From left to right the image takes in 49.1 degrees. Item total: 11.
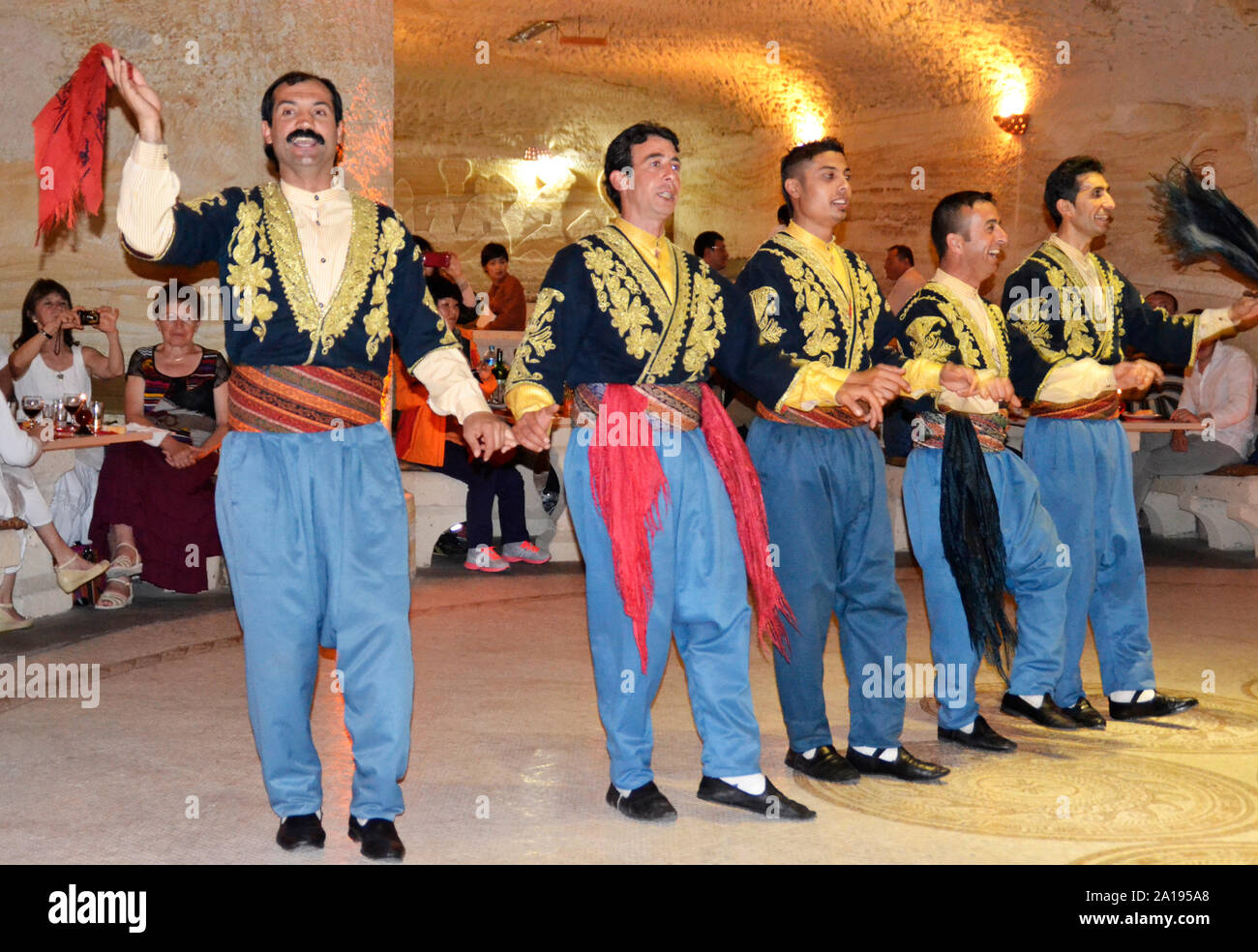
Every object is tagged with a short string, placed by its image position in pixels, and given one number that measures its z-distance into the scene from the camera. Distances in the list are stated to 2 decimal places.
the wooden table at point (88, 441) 5.57
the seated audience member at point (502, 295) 10.03
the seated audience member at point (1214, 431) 8.05
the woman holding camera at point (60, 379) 5.90
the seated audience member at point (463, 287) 7.78
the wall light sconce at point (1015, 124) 9.80
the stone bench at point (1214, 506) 7.84
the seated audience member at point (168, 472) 6.36
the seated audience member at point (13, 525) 5.29
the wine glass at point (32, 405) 5.79
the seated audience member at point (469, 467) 7.26
